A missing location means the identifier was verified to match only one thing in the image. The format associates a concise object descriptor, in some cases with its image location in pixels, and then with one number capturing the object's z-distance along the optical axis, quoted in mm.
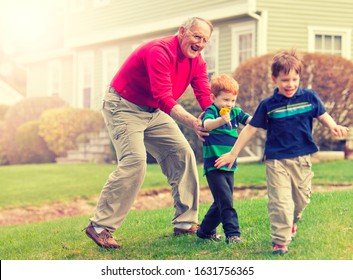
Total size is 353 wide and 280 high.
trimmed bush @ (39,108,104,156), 23562
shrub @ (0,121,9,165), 25322
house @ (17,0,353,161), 19406
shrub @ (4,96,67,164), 26250
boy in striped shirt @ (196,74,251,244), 6133
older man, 6434
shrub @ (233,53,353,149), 16375
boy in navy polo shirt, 5703
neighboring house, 37219
